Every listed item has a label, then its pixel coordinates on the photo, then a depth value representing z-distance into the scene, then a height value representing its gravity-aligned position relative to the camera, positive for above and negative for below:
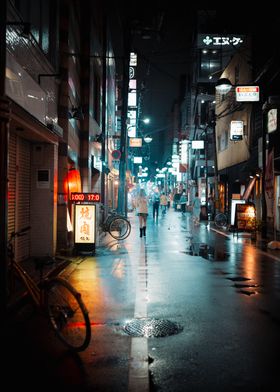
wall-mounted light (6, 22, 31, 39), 9.30 +3.75
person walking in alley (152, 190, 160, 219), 35.25 -0.22
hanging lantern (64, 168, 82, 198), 16.11 +0.68
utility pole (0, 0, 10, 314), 6.84 +0.39
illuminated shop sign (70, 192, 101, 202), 14.52 +0.12
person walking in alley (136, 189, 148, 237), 21.03 -0.39
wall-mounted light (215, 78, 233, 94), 21.69 +5.61
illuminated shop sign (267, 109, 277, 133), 21.44 +3.92
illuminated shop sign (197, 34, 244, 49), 55.72 +20.04
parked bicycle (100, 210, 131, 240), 20.43 -1.10
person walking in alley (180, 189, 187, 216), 51.23 -0.20
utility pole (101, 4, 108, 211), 25.93 +5.87
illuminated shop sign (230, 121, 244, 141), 28.41 +4.49
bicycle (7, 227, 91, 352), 5.86 -1.37
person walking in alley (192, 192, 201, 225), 36.98 -0.64
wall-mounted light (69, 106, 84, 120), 16.69 +3.25
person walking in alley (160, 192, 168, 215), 44.38 +0.02
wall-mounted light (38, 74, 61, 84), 12.60 +3.78
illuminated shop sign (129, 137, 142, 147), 41.94 +5.47
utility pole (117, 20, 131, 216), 21.67 +4.33
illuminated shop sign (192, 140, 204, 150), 42.03 +5.32
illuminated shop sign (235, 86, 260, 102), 23.91 +5.71
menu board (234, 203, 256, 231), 21.50 -0.79
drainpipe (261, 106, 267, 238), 20.20 +0.58
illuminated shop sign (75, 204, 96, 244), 14.34 -0.77
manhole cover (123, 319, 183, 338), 6.41 -1.87
